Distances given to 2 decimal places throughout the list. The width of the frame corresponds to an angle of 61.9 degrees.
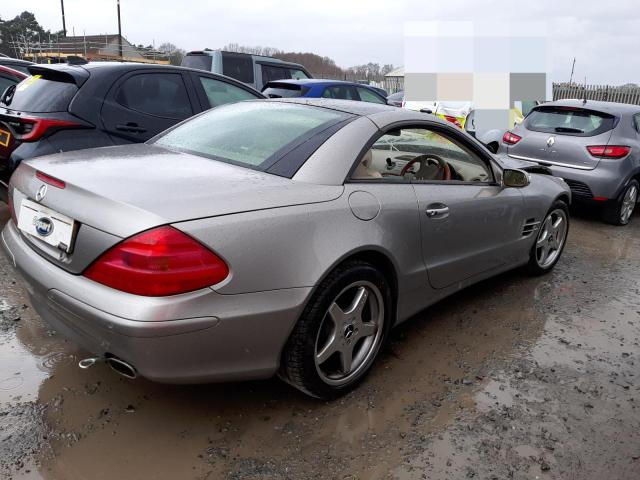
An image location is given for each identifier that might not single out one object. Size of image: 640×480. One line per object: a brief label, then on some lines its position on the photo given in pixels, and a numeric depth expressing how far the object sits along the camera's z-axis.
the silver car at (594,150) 6.25
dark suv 4.16
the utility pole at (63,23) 38.54
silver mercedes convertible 1.98
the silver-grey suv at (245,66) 11.06
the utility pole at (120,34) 33.49
